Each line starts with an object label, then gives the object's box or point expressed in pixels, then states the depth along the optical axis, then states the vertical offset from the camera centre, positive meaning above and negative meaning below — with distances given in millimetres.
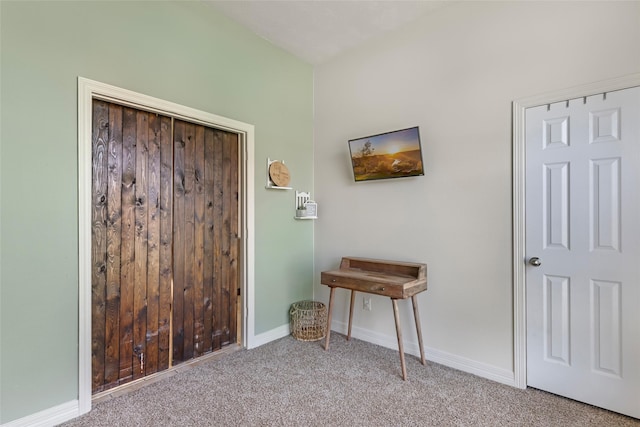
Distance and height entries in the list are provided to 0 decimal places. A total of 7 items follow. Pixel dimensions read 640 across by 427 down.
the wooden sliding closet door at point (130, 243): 2105 -204
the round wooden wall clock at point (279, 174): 3047 +399
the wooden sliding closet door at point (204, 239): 2516 -210
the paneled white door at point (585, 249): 1867 -230
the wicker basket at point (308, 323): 3062 -1074
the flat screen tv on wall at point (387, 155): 2607 +517
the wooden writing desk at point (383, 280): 2332 -523
